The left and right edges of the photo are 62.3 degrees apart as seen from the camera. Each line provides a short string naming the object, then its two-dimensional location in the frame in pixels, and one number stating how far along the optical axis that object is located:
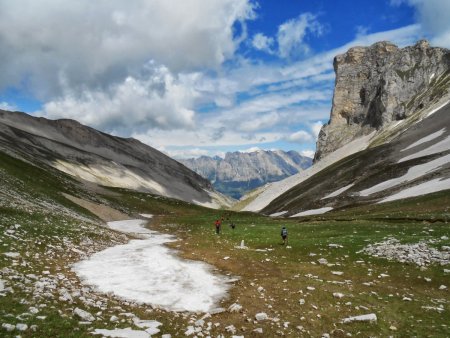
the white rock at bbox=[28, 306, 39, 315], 13.37
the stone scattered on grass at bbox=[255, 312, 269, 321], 16.77
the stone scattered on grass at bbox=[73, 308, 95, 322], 14.08
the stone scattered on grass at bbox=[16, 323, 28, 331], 11.88
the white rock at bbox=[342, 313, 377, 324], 16.59
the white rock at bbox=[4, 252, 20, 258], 20.65
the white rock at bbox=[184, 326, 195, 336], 14.53
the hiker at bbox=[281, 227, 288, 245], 36.97
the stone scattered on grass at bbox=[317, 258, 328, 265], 28.53
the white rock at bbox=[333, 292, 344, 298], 19.74
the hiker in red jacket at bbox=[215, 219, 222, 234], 50.66
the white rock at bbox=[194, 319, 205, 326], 15.72
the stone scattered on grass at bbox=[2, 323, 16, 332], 11.67
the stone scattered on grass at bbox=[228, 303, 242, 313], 17.86
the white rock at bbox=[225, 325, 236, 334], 15.29
